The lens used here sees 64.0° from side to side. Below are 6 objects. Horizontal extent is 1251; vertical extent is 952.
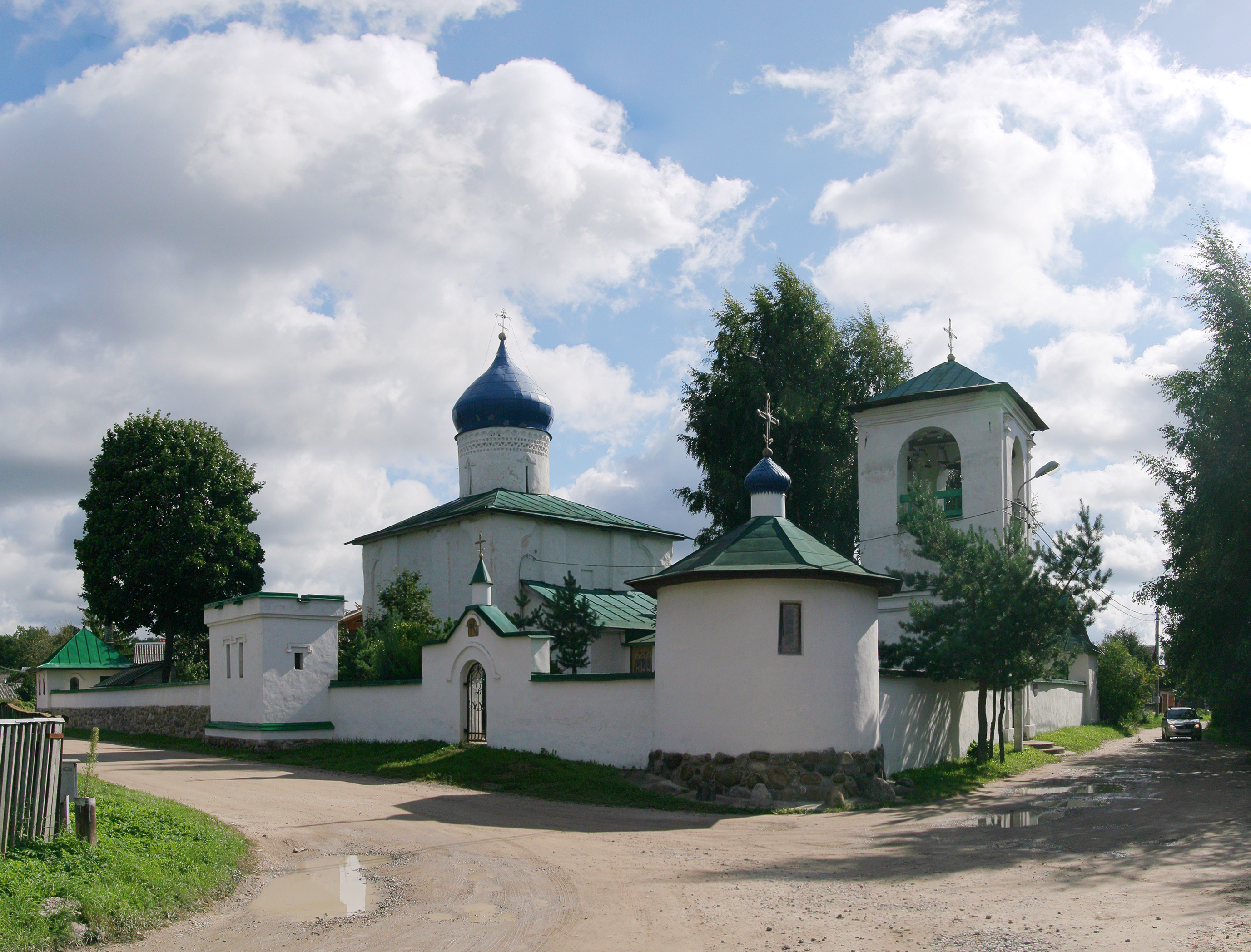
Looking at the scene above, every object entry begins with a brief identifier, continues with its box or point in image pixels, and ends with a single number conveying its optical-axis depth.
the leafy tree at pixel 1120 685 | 37.59
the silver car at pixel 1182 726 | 32.66
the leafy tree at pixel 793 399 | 30.95
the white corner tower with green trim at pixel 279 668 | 21.64
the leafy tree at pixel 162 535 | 31.62
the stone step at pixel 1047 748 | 23.17
